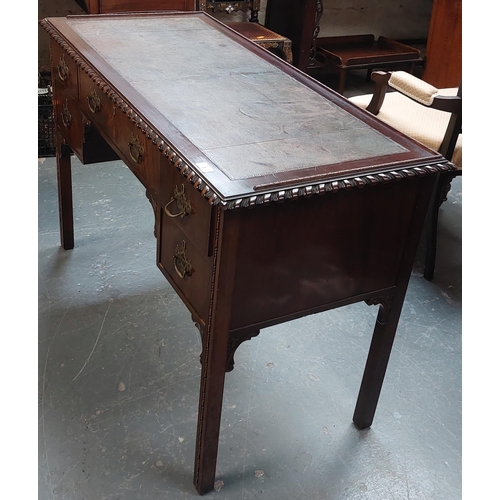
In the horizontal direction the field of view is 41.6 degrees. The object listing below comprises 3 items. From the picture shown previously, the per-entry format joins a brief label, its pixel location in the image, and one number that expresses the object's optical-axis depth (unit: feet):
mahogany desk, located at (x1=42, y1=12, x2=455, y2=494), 4.96
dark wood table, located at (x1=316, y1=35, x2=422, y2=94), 15.38
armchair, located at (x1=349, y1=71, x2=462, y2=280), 8.84
